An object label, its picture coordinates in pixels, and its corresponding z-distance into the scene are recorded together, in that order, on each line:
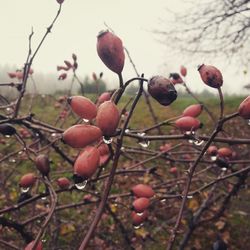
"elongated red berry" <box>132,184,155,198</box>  0.19
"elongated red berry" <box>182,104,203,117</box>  0.20
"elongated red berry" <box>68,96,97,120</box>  0.14
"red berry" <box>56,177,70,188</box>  0.23
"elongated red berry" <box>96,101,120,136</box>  0.12
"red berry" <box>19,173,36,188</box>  0.20
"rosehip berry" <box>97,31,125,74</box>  0.13
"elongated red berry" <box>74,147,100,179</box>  0.13
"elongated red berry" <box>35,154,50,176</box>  0.18
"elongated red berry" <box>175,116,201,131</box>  0.19
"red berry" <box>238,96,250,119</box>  0.13
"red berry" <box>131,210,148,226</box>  0.20
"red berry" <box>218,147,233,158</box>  0.25
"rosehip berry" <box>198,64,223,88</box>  0.16
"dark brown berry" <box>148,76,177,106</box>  0.12
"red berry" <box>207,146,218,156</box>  0.25
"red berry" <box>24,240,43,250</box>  0.13
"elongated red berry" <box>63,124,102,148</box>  0.13
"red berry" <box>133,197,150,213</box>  0.19
